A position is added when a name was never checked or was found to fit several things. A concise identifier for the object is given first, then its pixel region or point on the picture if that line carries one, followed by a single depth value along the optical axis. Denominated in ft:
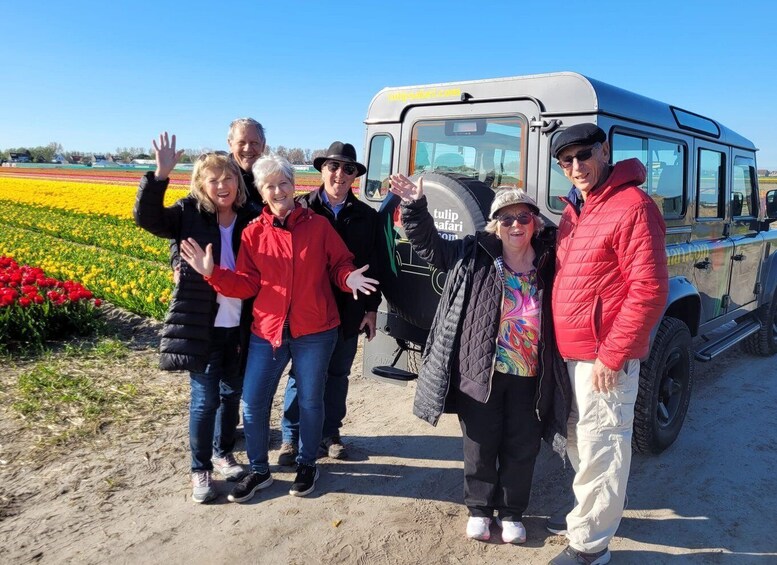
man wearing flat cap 7.62
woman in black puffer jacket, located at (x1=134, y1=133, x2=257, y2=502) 9.57
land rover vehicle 10.85
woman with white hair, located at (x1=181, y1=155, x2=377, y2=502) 9.62
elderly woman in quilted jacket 8.66
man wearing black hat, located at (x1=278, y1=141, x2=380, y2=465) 10.66
